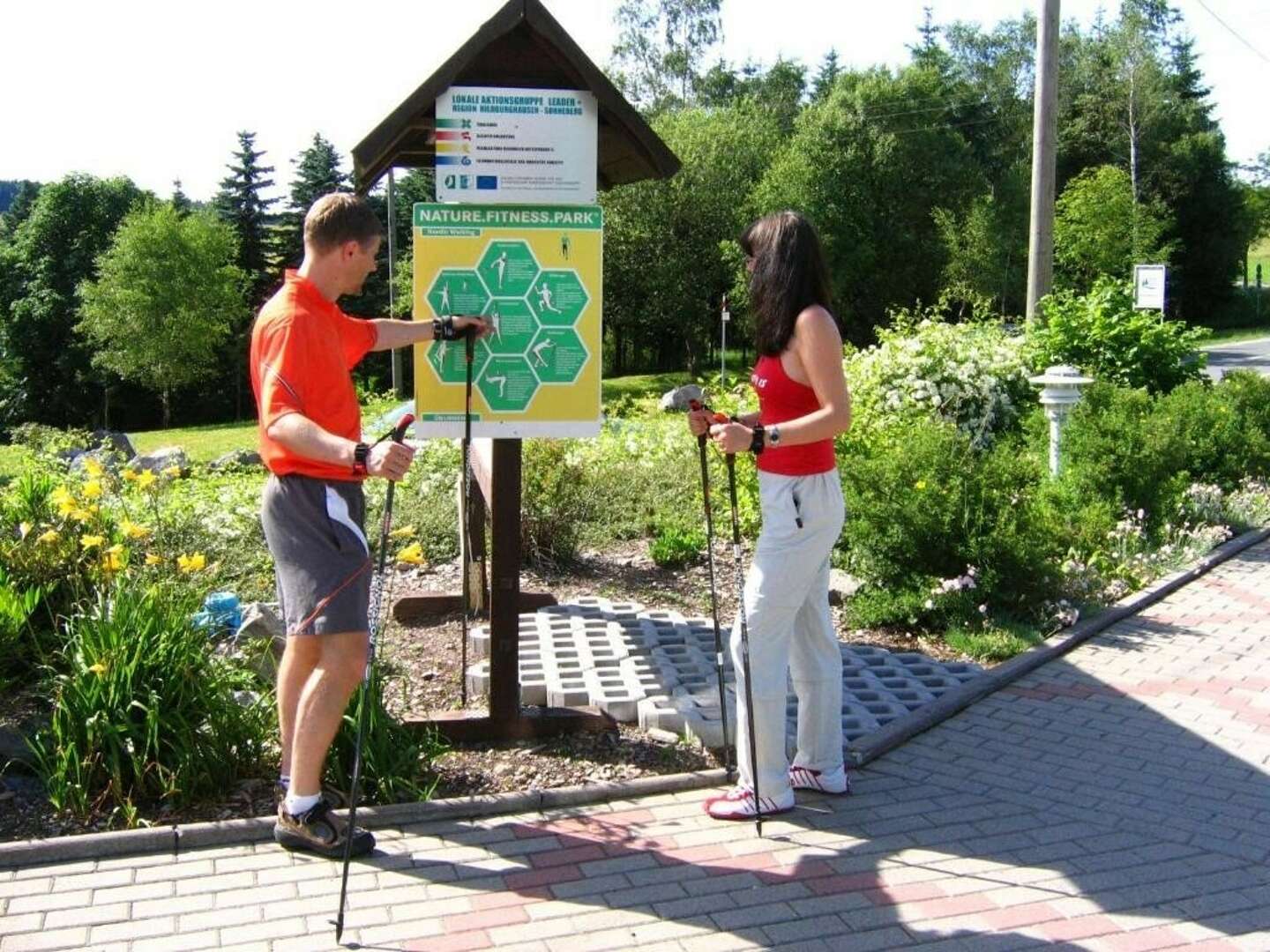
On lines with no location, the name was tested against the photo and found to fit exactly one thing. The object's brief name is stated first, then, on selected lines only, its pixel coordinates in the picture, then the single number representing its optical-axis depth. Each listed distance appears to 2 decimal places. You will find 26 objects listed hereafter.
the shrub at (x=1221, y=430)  10.54
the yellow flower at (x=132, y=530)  4.82
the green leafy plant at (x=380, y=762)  4.32
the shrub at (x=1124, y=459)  8.95
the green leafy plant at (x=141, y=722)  4.16
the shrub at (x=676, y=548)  8.45
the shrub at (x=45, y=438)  9.26
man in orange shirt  3.77
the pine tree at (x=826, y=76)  59.72
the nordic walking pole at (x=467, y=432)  4.58
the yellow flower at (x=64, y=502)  4.96
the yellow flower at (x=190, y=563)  4.75
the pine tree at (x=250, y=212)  54.31
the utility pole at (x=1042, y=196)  13.12
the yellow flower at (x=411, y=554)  4.92
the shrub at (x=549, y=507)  8.33
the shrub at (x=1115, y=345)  11.99
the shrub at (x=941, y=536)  6.82
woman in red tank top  4.05
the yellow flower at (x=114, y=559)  4.65
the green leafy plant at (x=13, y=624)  5.01
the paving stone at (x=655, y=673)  5.25
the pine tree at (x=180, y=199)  58.47
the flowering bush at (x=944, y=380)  10.68
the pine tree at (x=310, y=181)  52.91
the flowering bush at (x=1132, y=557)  7.57
